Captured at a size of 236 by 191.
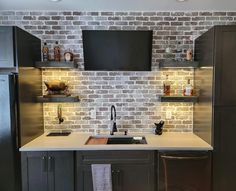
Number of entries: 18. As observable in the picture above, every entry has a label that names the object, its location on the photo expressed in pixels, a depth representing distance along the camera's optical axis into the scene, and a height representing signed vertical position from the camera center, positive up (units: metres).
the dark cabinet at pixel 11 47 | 2.36 +0.46
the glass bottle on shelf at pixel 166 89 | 2.97 -0.03
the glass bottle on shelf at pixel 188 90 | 2.92 -0.04
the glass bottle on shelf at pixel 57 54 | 2.97 +0.47
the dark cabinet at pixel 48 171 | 2.43 -0.96
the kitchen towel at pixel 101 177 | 2.42 -1.02
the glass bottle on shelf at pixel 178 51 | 3.02 +0.51
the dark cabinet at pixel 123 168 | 2.45 -0.93
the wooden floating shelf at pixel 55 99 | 2.87 -0.15
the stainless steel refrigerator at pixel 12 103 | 2.35 -0.17
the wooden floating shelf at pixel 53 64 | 2.82 +0.31
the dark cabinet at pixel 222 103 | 2.34 -0.19
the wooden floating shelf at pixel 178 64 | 2.81 +0.31
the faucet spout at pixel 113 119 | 3.01 -0.45
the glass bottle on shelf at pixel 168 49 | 2.95 +0.52
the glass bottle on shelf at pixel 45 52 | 2.97 +0.50
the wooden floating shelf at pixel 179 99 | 2.85 -0.16
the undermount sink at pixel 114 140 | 2.84 -0.72
